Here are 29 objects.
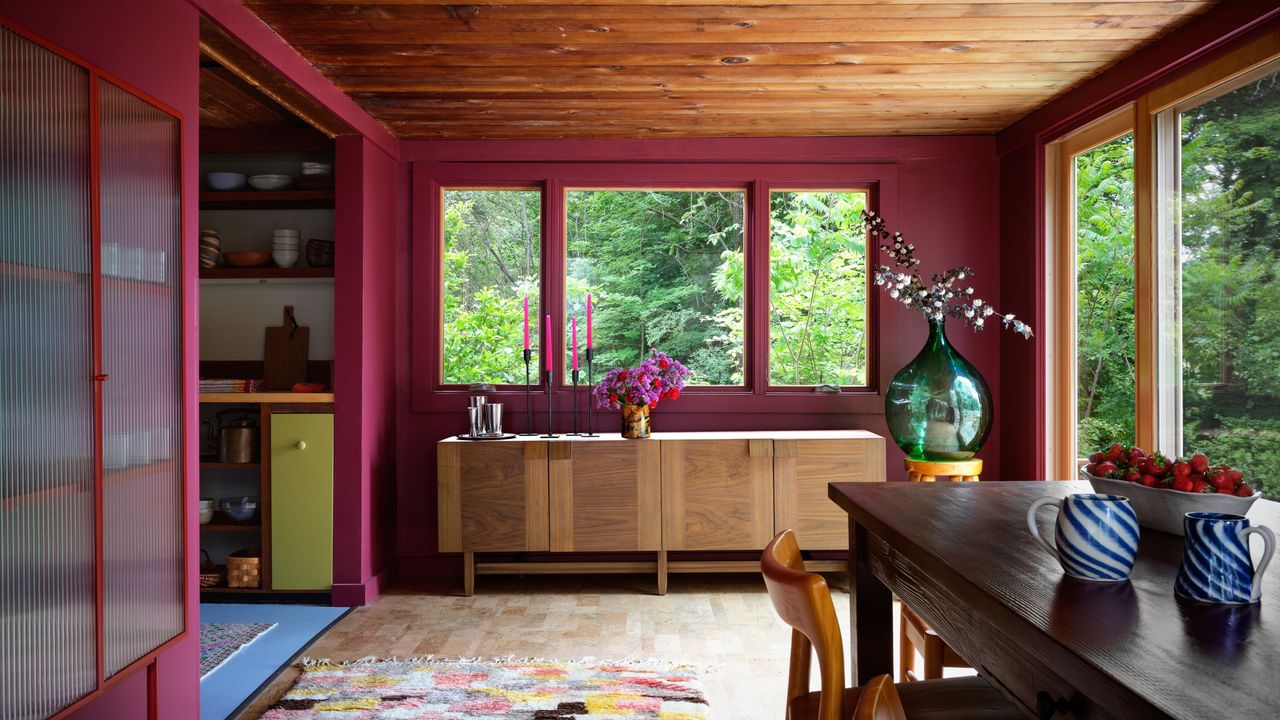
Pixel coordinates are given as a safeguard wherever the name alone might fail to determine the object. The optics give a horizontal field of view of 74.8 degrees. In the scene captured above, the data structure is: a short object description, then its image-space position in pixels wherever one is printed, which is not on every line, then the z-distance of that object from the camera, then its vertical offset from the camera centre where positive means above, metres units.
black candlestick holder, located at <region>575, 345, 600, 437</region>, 4.37 -0.17
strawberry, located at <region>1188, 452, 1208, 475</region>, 1.43 -0.18
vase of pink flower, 4.16 -0.12
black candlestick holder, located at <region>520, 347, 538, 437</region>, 4.31 -0.19
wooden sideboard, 4.10 -0.63
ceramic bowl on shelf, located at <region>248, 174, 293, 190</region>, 4.24 +0.94
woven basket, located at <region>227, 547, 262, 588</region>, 4.07 -1.00
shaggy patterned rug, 2.71 -1.12
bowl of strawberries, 1.41 -0.22
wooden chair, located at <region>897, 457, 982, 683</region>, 2.04 -0.72
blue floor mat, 2.86 -1.14
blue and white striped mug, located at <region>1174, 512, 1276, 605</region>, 1.05 -0.25
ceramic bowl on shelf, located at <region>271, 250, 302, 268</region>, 4.33 +0.57
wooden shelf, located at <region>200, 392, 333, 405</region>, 3.98 -0.15
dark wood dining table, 0.81 -0.31
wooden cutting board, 4.45 +0.05
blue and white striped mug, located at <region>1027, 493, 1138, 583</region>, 1.16 -0.25
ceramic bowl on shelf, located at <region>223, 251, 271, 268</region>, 4.32 +0.56
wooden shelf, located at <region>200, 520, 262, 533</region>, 4.07 -0.78
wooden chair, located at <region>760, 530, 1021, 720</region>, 1.23 -0.50
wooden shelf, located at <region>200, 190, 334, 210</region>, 4.25 +0.86
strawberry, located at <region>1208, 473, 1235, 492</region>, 1.41 -0.21
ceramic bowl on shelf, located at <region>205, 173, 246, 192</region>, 4.27 +0.95
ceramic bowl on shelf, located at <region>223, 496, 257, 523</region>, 4.08 -0.70
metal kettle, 4.08 -0.38
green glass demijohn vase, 3.80 -0.20
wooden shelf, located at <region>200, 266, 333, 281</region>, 4.28 +0.48
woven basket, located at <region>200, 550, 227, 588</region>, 4.12 -1.04
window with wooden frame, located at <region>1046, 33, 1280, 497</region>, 2.73 +0.36
